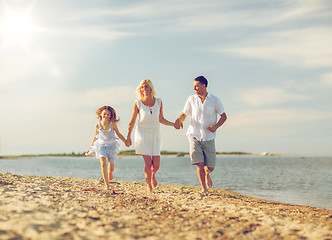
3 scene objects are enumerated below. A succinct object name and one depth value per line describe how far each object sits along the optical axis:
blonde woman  7.00
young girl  7.19
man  6.95
